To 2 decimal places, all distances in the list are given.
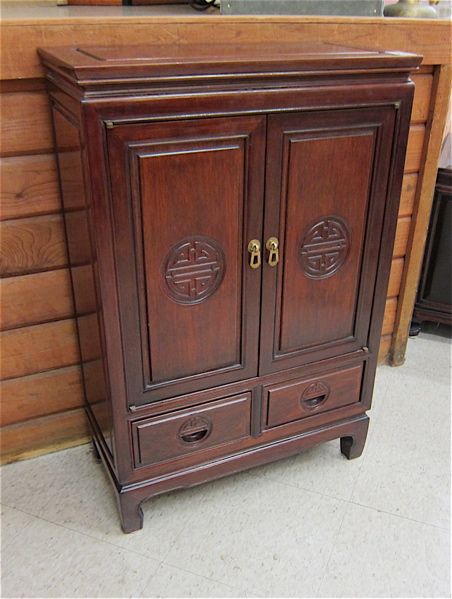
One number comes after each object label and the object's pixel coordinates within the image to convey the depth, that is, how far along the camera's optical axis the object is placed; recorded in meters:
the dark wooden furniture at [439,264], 2.18
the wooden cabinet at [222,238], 1.16
